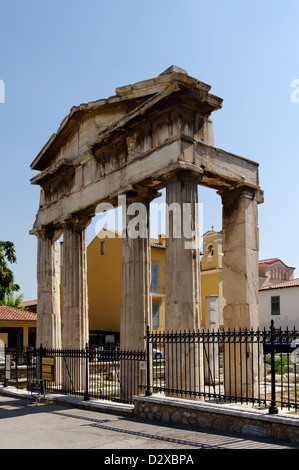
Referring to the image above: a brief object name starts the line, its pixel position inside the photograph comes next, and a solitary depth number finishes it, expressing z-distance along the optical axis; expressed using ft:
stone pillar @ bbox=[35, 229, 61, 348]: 55.42
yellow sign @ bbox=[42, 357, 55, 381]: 47.88
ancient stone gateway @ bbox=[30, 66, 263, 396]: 36.86
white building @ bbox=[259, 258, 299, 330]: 122.21
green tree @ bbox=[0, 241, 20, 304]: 97.69
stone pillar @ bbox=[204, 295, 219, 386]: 64.64
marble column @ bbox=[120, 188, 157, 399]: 41.01
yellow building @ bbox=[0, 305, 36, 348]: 105.29
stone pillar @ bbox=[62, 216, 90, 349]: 50.70
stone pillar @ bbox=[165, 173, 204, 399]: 34.86
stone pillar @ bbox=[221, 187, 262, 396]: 38.93
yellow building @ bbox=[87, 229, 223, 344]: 108.99
